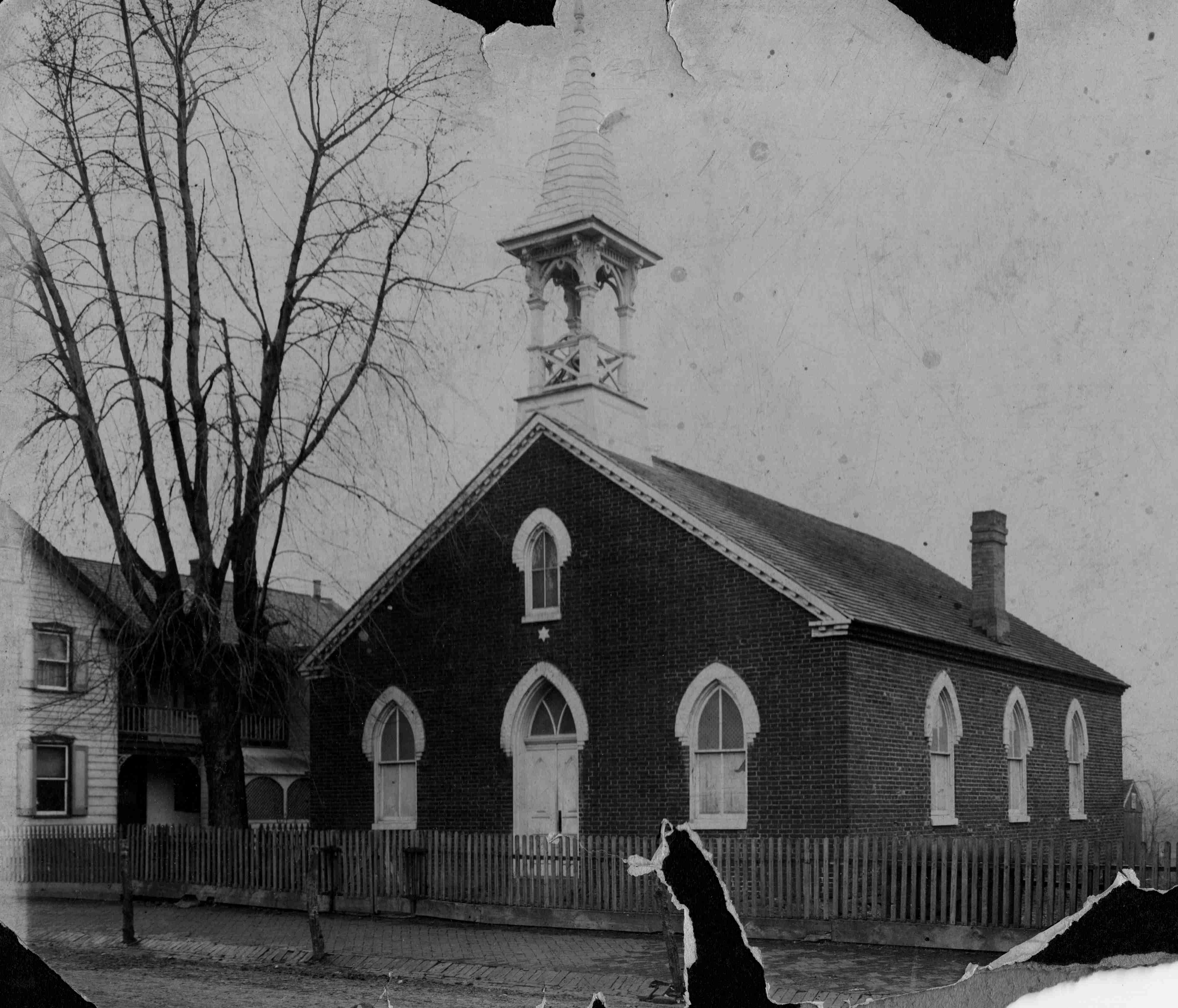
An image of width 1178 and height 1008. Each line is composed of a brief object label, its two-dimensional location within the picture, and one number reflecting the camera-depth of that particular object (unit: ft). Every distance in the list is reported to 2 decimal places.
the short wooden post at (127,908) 33.96
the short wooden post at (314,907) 34.09
